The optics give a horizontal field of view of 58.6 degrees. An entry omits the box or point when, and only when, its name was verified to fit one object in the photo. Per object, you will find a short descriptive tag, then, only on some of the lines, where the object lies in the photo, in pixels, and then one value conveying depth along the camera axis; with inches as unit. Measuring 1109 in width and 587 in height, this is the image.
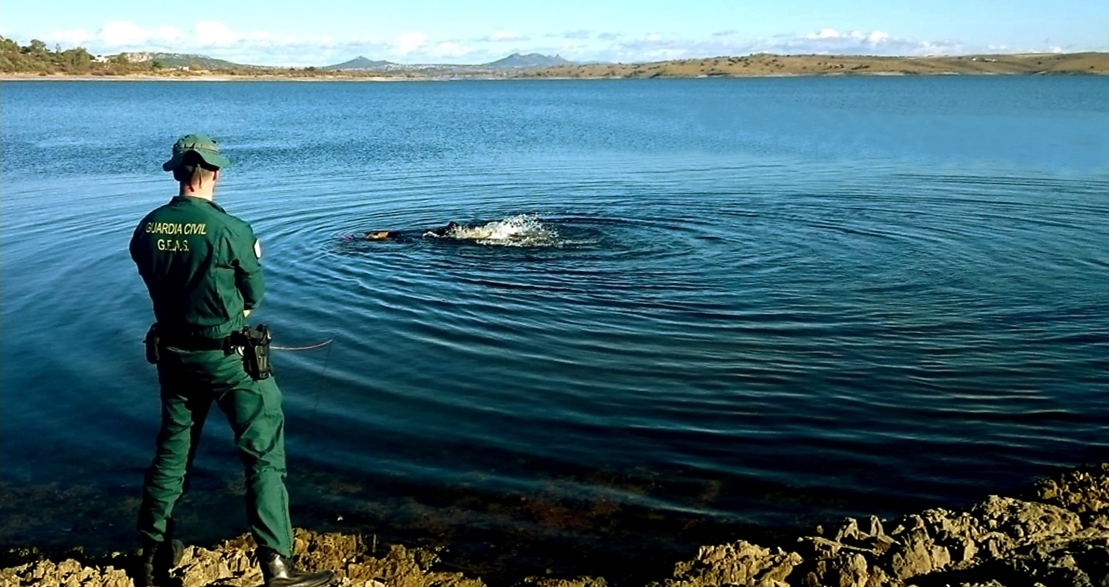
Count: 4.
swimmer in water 774.5
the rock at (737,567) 248.2
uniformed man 227.9
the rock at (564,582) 258.5
